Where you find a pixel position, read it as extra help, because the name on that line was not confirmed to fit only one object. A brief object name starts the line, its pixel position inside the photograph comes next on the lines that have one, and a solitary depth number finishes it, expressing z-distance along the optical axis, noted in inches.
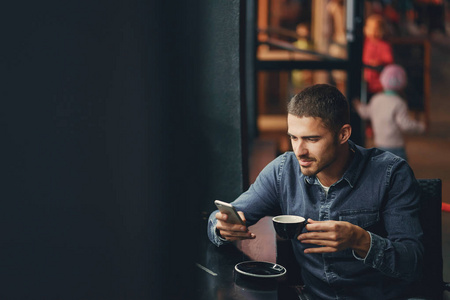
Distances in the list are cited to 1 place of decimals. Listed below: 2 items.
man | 97.6
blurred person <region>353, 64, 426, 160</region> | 201.8
